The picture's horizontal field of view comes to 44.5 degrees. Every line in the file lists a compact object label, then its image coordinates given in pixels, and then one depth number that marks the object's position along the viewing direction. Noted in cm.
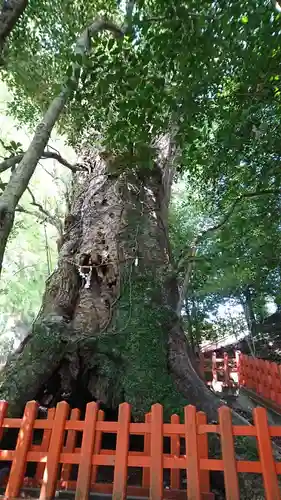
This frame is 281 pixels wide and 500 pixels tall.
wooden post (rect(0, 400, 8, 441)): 262
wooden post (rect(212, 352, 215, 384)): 929
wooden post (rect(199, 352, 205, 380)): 918
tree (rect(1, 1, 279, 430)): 283
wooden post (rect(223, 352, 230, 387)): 905
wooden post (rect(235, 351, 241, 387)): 904
